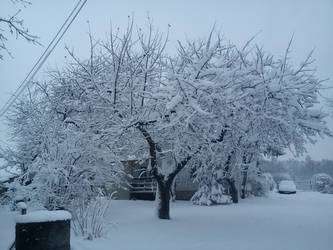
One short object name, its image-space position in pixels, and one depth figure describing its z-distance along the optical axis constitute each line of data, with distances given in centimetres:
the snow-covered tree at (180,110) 941
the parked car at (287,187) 3000
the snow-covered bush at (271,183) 3198
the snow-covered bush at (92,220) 784
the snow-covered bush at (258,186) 2423
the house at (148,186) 2144
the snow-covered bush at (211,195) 1797
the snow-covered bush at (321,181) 3159
